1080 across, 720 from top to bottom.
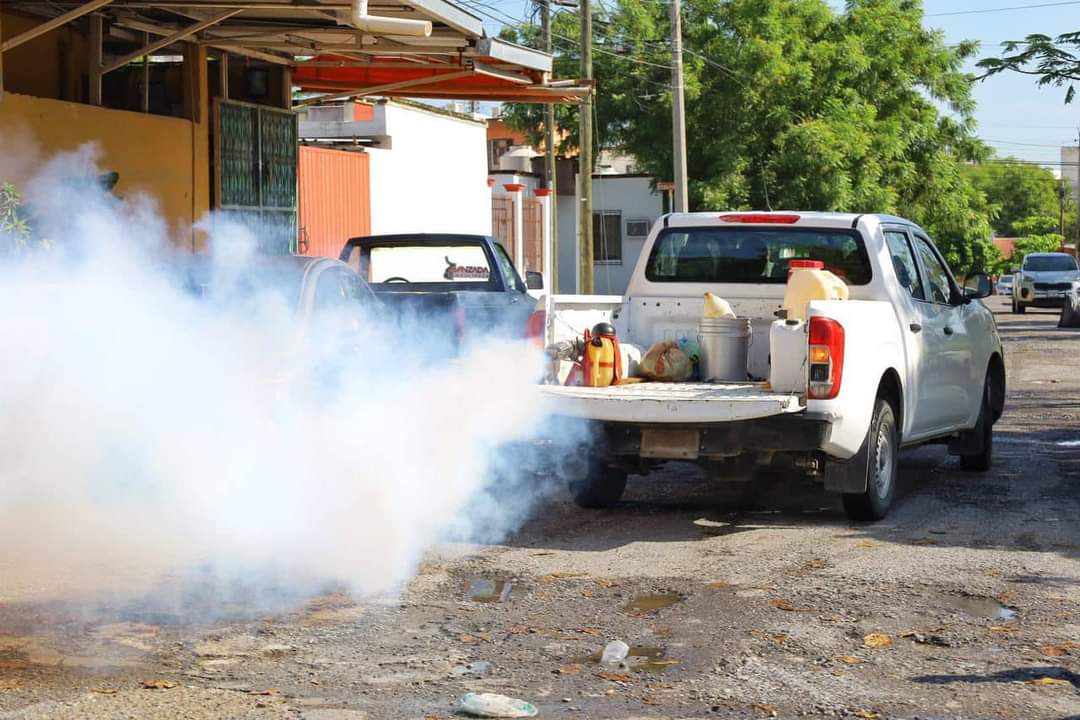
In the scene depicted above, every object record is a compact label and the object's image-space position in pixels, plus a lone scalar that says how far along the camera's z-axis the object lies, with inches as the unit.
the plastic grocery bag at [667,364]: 380.5
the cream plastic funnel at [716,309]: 380.8
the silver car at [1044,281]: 1540.4
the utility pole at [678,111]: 1136.2
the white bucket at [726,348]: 381.1
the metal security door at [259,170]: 673.0
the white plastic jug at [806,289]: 357.7
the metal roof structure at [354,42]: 500.4
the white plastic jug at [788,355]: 340.5
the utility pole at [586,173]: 1127.6
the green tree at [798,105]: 1449.3
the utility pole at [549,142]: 1269.7
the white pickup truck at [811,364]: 335.9
